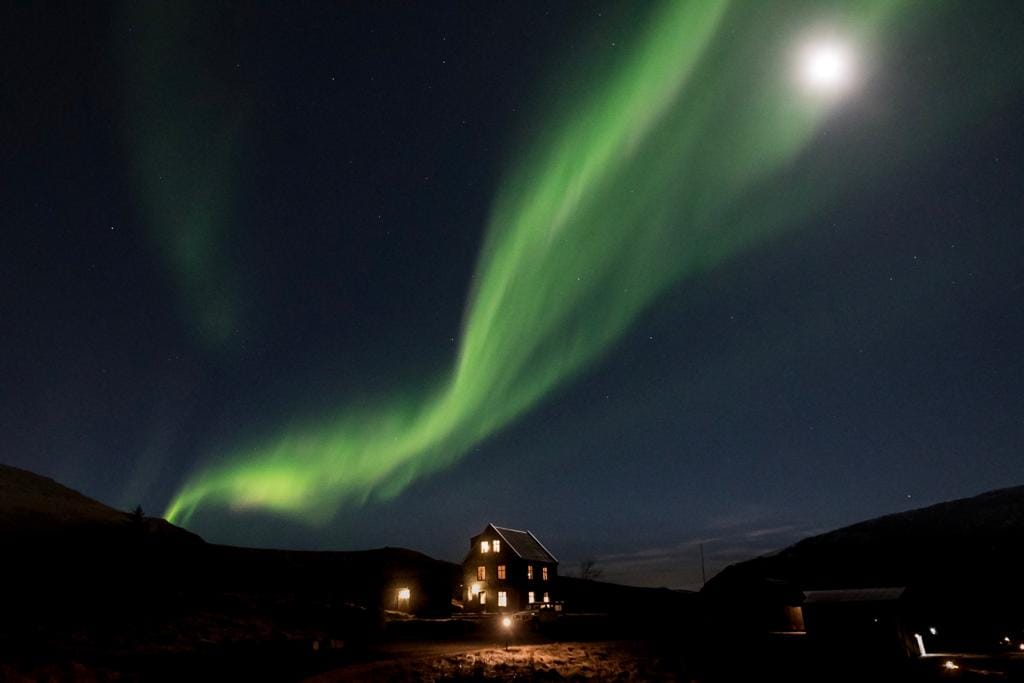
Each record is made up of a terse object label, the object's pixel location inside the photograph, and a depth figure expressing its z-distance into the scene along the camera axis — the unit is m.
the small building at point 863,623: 43.25
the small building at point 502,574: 64.94
